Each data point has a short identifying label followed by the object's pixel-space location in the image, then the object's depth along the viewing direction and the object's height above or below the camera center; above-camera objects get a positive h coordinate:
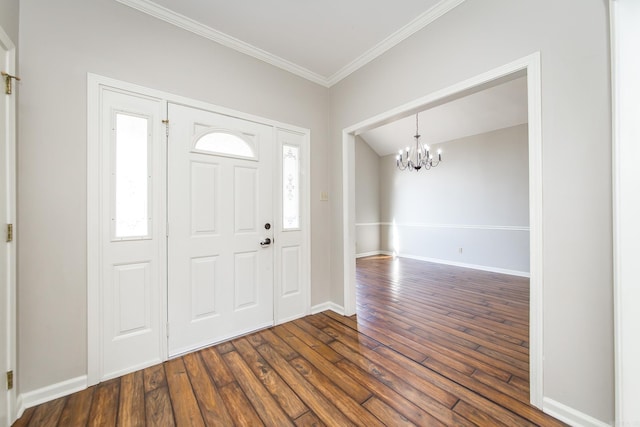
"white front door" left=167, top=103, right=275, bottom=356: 2.13 -0.14
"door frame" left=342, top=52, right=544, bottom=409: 1.52 +0.13
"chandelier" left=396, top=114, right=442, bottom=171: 5.94 +1.37
